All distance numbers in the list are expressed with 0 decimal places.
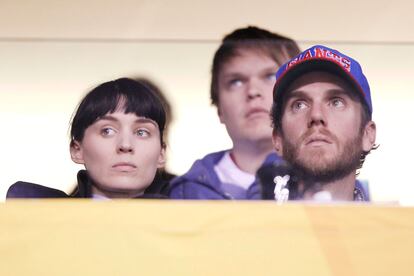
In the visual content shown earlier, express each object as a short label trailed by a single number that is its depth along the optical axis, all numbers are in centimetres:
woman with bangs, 696
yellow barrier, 666
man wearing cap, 695
